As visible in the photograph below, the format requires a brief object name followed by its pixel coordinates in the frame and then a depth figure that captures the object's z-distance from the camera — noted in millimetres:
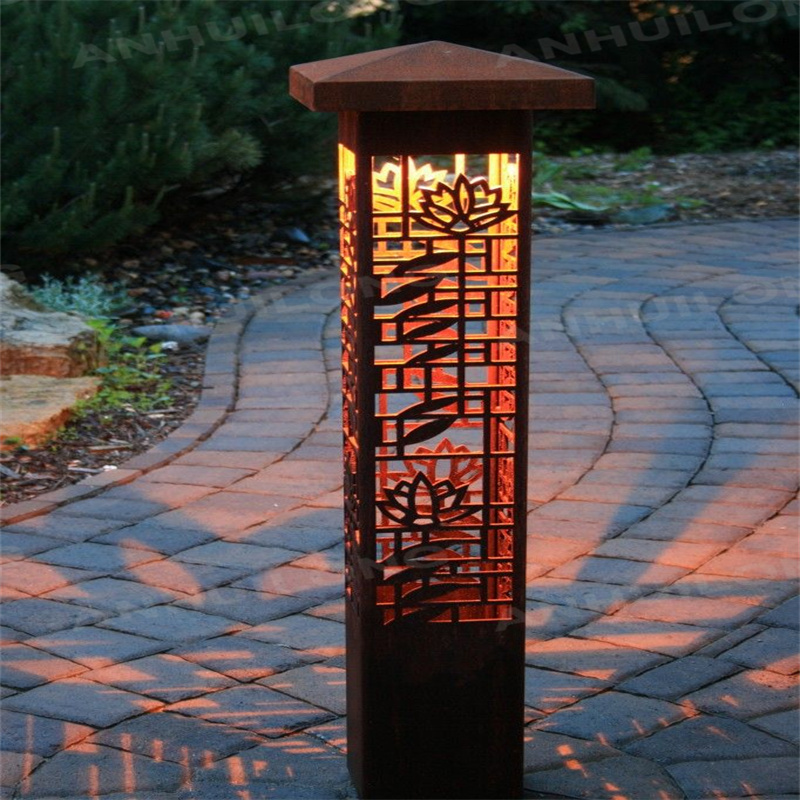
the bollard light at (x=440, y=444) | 4168
